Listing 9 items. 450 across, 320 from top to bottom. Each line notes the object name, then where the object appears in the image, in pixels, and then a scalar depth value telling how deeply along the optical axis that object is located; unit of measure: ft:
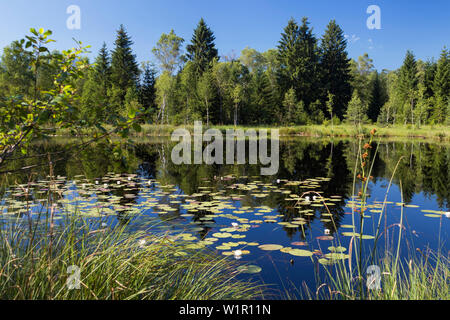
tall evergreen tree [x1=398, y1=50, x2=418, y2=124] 124.67
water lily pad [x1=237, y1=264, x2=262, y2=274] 9.62
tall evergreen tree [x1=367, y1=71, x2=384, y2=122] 139.50
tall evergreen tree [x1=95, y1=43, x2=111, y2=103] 122.90
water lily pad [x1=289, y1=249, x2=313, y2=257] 10.82
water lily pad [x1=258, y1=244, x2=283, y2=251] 11.47
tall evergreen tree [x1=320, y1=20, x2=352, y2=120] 140.77
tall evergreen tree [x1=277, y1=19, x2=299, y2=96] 131.75
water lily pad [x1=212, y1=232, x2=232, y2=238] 12.55
